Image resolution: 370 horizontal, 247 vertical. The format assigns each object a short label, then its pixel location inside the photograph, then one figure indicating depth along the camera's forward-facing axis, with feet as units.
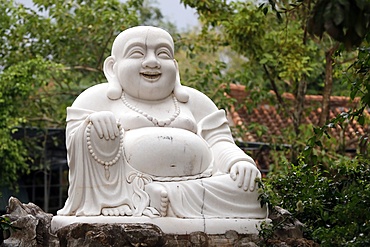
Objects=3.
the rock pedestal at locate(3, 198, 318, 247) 31.83
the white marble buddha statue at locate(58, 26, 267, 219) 34.04
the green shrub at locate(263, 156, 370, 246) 30.41
